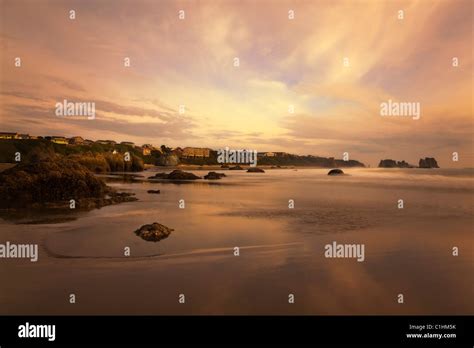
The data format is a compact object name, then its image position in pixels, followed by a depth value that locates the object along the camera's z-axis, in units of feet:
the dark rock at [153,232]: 40.58
